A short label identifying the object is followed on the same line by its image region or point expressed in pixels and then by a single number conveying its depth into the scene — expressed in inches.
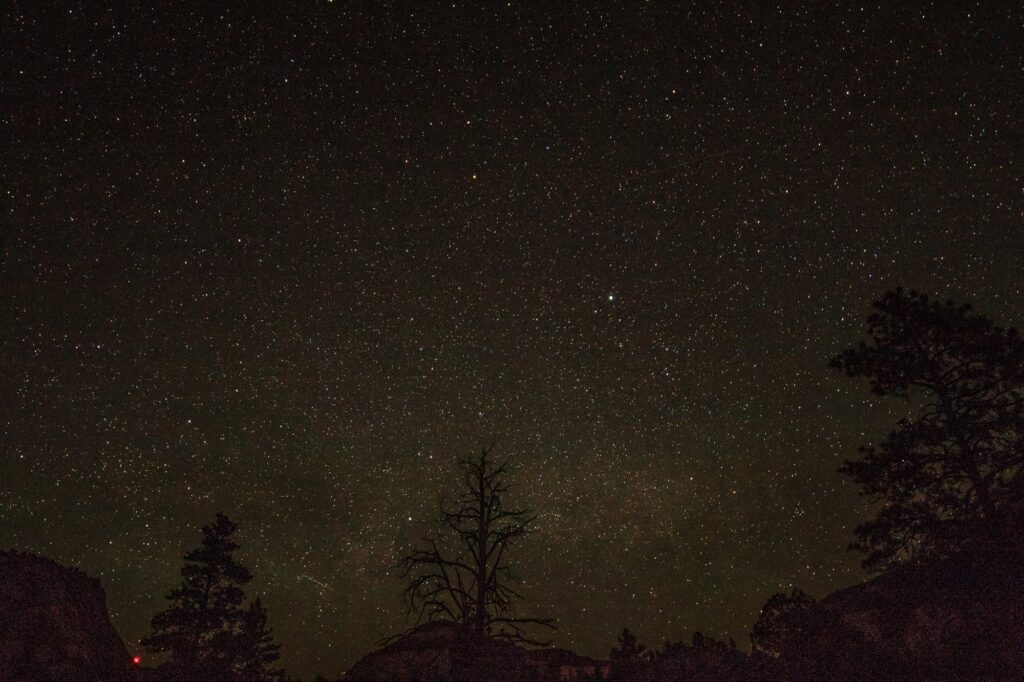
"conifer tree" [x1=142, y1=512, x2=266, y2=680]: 1245.7
